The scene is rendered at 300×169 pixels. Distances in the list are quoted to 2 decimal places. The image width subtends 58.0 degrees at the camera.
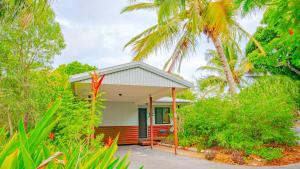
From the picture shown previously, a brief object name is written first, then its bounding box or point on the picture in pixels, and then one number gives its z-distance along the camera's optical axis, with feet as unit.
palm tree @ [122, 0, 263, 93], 39.17
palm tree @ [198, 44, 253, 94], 78.79
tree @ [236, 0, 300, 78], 12.89
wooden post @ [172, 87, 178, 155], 36.88
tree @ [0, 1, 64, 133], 31.89
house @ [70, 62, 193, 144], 35.73
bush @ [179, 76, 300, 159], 29.69
